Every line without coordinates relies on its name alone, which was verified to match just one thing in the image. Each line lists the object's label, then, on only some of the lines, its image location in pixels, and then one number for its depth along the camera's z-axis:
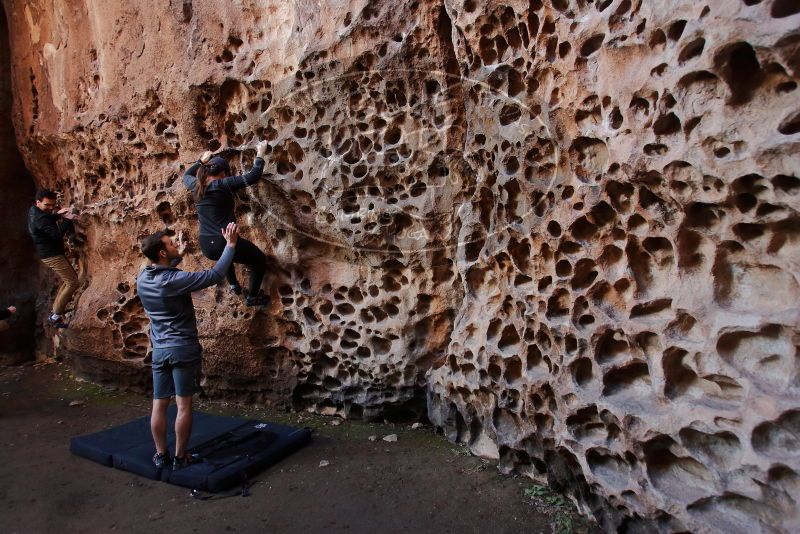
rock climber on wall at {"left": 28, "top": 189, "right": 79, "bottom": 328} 5.58
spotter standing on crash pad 3.29
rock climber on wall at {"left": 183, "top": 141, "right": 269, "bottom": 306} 4.21
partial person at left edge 4.80
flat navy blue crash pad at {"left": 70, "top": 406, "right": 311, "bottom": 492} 3.36
